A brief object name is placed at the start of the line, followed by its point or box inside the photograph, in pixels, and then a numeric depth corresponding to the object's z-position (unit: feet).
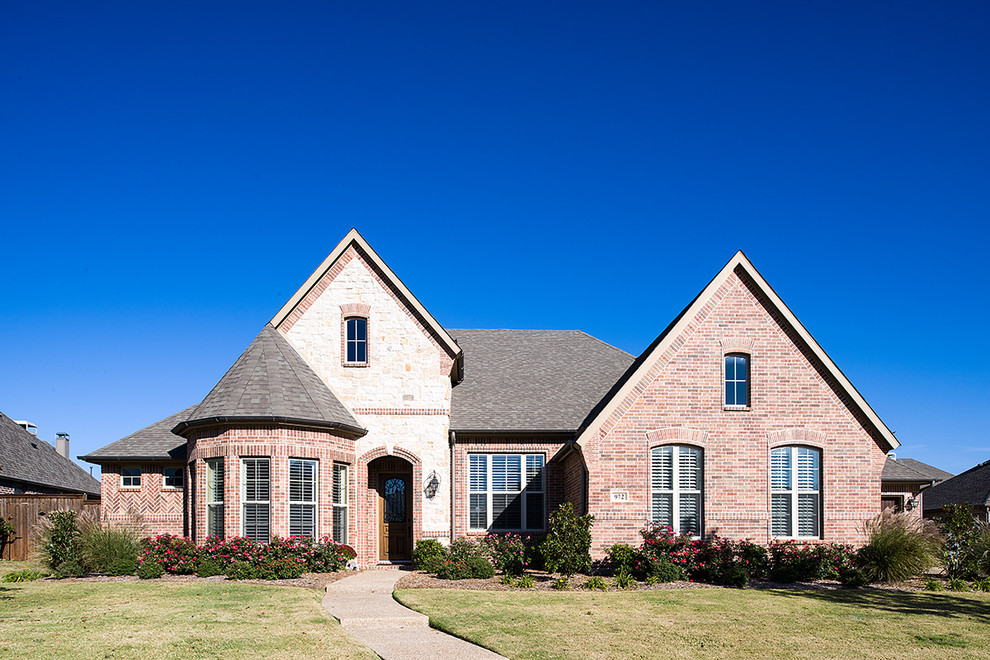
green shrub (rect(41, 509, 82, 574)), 63.67
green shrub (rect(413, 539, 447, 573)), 67.74
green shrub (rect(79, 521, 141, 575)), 63.16
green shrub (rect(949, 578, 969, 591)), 57.47
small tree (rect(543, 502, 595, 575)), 62.13
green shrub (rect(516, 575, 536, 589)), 57.11
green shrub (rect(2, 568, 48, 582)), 60.59
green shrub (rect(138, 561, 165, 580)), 60.59
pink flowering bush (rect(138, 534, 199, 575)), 62.75
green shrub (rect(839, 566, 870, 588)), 59.11
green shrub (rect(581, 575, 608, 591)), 56.08
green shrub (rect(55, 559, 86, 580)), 61.77
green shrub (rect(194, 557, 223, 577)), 61.57
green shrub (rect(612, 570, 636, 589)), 57.00
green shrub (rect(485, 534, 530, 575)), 63.82
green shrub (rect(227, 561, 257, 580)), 60.64
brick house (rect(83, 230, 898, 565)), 65.72
